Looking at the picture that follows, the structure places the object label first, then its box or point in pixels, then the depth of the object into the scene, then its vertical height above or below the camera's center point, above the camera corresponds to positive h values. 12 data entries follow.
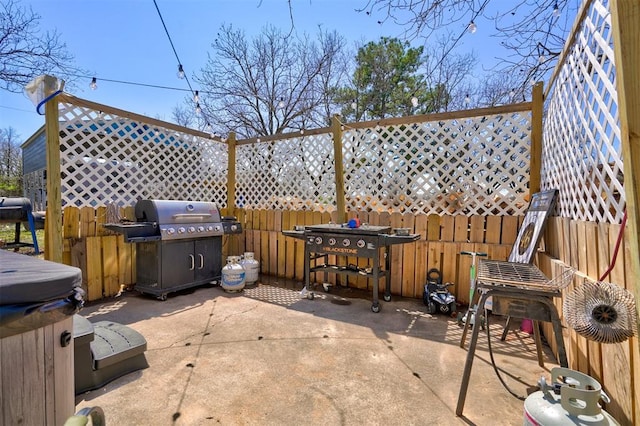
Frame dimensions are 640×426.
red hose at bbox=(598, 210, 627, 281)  1.29 -0.14
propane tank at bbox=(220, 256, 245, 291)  3.96 -0.82
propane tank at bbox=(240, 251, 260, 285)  4.31 -0.75
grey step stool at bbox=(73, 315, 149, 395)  1.81 -0.89
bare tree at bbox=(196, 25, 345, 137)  9.54 +4.48
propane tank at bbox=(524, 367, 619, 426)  1.14 -0.78
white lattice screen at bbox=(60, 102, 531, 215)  3.42 +0.67
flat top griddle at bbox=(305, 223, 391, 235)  3.35 -0.18
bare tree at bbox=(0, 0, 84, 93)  6.12 +3.68
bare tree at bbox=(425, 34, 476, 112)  8.81 +4.09
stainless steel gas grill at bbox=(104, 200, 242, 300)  3.51 -0.31
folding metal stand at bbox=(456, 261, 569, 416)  1.59 -0.50
